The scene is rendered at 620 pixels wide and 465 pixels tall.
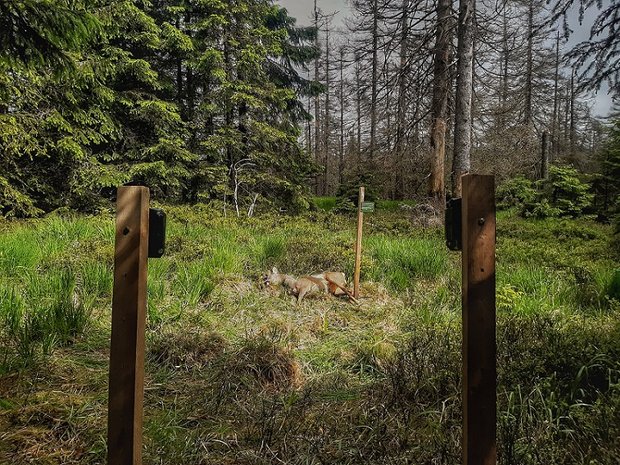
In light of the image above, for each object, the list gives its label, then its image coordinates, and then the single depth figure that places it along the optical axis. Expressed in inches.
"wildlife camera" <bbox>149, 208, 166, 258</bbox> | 59.0
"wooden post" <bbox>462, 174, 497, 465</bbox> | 54.9
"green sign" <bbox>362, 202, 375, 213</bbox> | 176.8
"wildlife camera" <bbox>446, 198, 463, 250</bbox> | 60.0
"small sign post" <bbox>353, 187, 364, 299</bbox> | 181.5
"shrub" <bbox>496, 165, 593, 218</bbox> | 435.8
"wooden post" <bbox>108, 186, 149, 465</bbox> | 55.5
